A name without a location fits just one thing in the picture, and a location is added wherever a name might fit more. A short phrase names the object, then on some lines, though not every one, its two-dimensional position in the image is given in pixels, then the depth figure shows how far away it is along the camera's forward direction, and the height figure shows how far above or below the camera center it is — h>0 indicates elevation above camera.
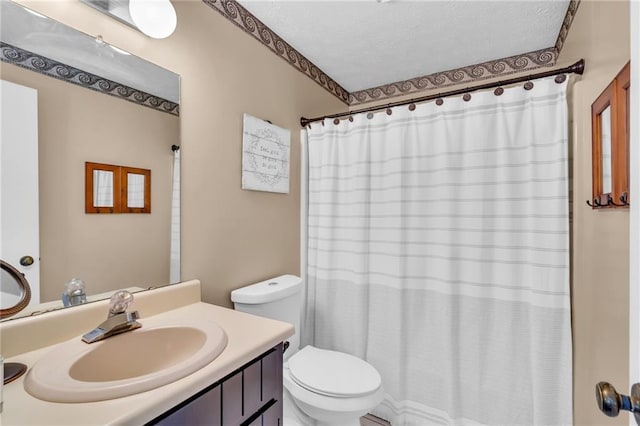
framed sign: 1.66 +0.36
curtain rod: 1.30 +0.67
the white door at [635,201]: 0.51 +0.03
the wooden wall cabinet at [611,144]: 0.84 +0.24
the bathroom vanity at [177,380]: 0.60 -0.41
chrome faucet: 0.91 -0.35
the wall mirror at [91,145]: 0.91 +0.25
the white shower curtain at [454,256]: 1.40 -0.23
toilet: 1.30 -0.80
